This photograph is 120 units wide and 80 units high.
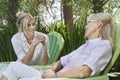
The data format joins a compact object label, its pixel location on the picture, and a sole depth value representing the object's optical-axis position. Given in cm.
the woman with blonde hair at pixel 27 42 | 449
